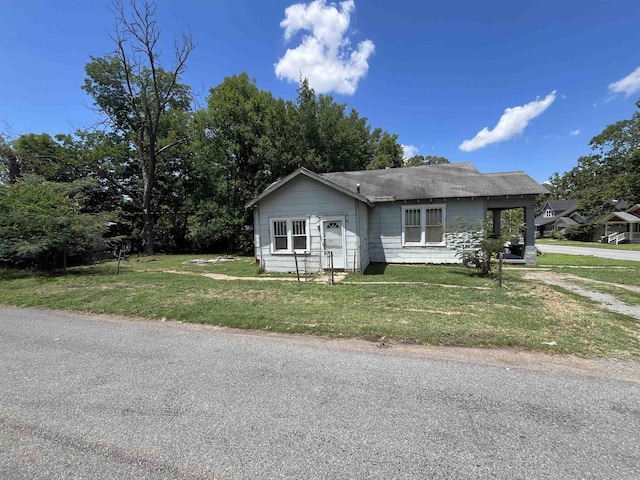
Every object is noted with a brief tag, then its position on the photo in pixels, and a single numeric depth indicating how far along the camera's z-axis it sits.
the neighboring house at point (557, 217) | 43.25
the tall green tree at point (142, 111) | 22.25
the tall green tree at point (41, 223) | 10.51
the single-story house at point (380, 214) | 10.92
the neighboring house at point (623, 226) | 31.03
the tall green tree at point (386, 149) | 30.86
